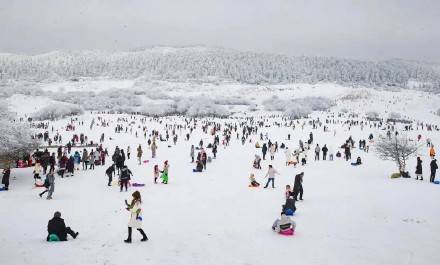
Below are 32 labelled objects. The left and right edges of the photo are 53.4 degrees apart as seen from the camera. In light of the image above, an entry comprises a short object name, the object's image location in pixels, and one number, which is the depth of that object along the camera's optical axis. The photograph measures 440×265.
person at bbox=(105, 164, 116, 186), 21.19
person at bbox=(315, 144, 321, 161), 32.44
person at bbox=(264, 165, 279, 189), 20.27
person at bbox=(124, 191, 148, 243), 10.89
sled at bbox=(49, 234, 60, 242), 11.24
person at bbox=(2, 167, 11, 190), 19.94
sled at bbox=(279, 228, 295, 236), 12.35
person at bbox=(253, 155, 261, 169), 27.86
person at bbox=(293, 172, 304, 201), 16.95
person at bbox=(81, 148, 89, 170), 26.93
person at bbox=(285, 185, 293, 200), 15.68
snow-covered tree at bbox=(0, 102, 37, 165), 23.53
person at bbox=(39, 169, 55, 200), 17.46
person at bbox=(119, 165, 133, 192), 19.55
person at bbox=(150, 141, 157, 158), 34.09
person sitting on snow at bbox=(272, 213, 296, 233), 12.32
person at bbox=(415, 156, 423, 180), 21.61
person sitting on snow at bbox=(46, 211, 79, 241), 11.23
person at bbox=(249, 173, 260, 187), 21.03
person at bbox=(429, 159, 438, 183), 20.33
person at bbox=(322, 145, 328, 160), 32.63
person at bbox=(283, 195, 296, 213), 14.49
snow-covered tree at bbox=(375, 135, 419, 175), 24.33
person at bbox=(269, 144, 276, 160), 32.11
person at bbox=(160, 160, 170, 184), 21.95
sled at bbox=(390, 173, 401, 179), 23.25
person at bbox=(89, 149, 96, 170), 27.39
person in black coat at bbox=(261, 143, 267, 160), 31.96
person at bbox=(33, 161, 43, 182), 21.46
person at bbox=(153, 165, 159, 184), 21.83
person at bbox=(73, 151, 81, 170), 26.91
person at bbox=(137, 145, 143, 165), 30.00
